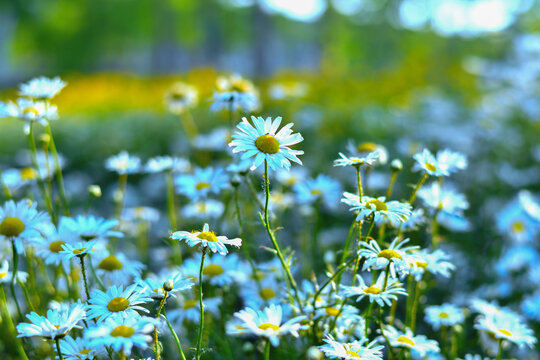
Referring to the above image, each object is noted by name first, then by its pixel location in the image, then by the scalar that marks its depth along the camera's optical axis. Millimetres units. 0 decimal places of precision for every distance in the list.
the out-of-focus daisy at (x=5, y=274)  897
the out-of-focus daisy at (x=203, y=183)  996
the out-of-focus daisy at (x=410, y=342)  854
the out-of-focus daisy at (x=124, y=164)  1043
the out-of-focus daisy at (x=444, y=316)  945
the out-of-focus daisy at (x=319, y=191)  1026
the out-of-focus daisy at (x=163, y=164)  1037
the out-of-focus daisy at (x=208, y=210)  1125
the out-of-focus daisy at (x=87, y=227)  905
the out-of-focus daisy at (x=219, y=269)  967
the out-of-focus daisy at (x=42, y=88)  963
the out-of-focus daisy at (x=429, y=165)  884
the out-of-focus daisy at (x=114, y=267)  925
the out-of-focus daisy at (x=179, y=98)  1234
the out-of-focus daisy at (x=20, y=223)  870
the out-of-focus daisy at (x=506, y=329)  894
